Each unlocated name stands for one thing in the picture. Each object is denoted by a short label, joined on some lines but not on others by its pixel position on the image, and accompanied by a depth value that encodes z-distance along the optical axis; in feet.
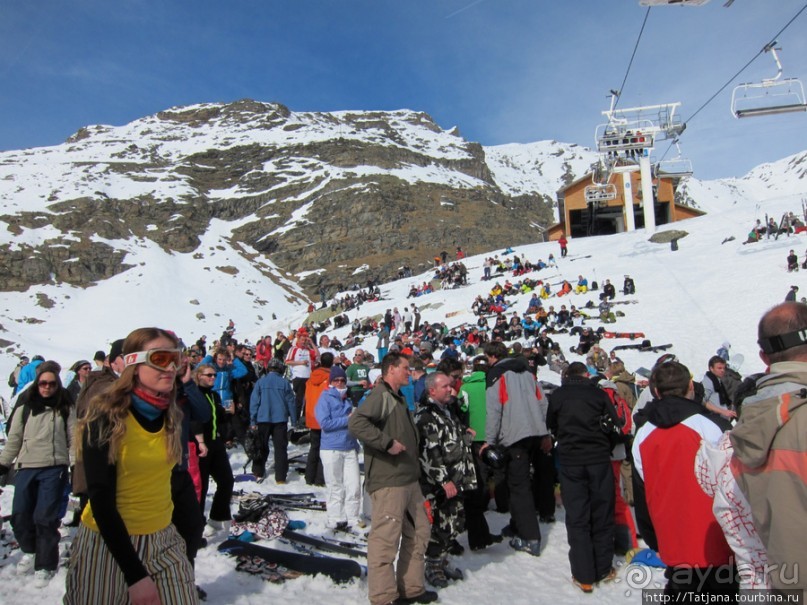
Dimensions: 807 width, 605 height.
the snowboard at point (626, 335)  60.85
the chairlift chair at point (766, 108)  47.84
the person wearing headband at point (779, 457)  5.98
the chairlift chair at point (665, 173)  127.63
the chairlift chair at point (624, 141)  122.93
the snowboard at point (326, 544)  17.72
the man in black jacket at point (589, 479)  15.93
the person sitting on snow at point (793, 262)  66.70
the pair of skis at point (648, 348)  55.98
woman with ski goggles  7.52
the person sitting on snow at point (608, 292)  75.50
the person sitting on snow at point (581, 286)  81.82
